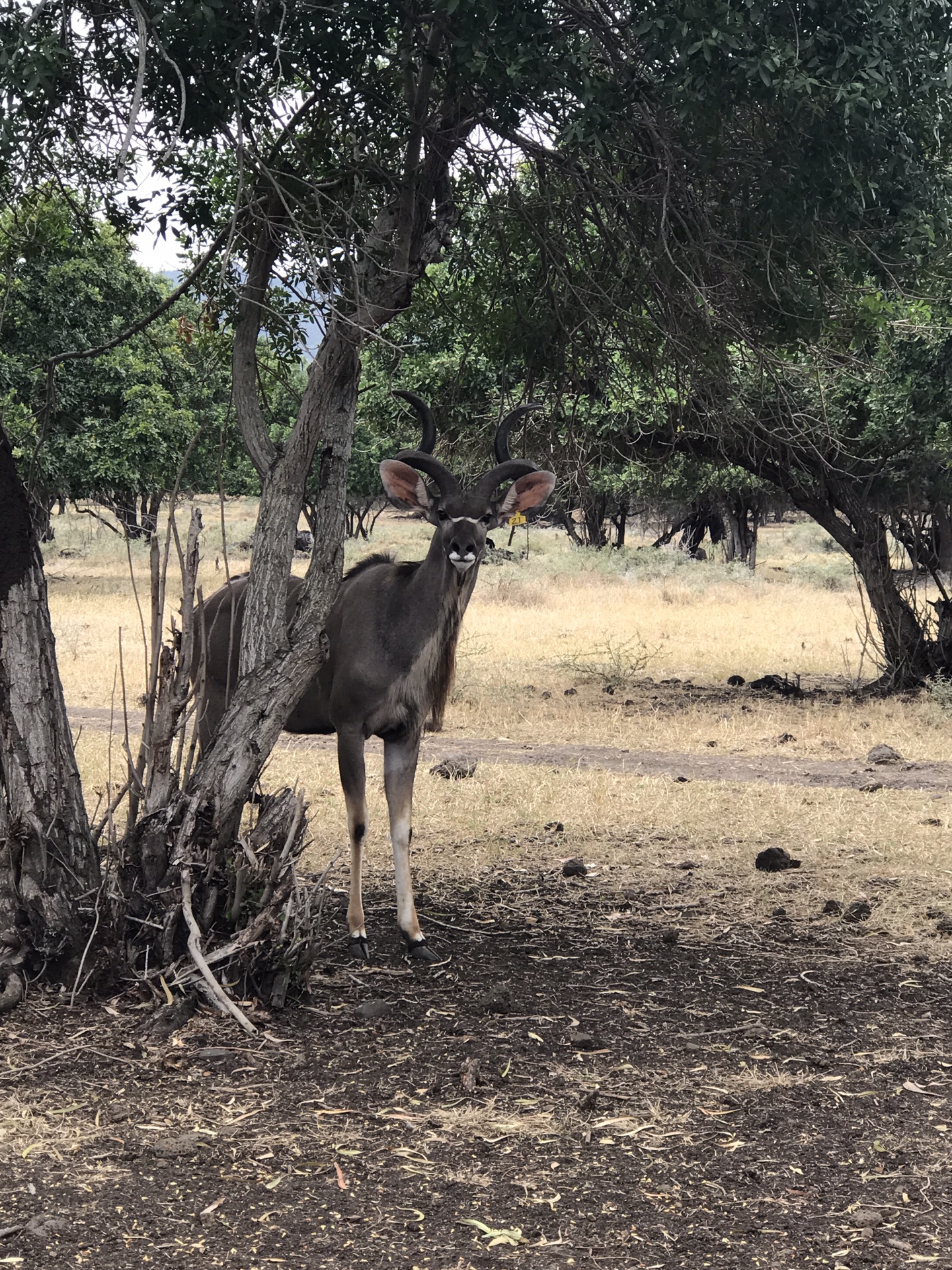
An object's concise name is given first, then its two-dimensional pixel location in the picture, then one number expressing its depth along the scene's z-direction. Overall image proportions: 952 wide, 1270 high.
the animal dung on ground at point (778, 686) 16.23
